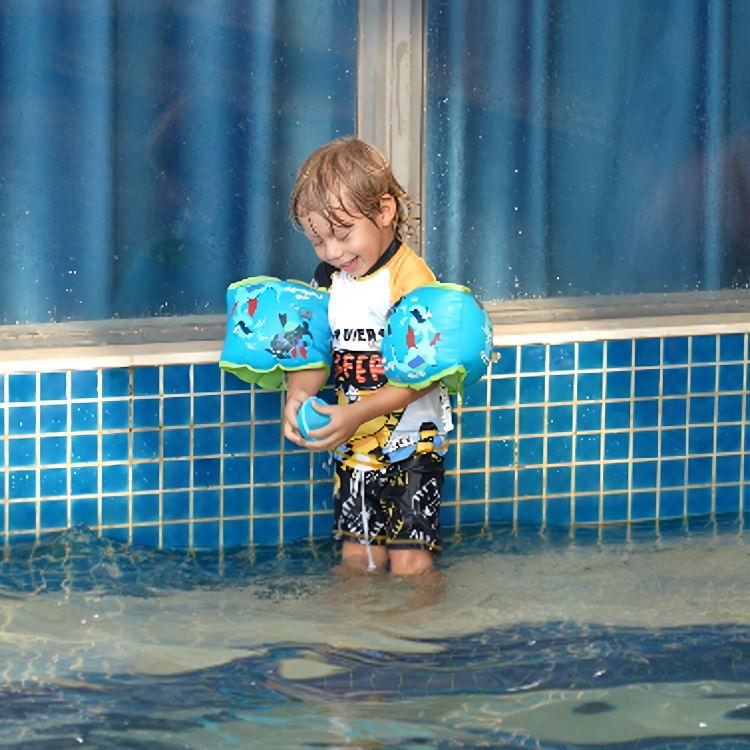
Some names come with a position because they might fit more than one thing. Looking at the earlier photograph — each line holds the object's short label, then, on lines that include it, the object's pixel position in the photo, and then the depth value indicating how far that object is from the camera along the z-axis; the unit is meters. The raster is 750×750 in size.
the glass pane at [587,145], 8.58
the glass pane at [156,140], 7.94
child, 7.29
